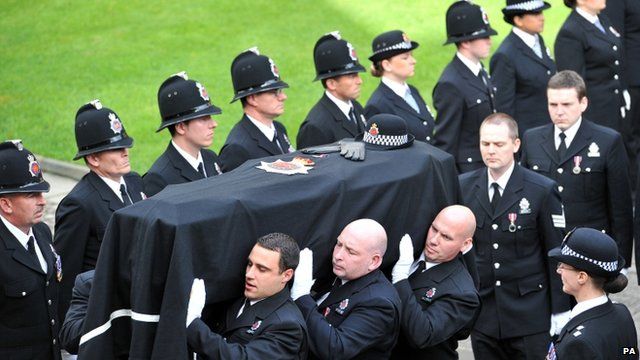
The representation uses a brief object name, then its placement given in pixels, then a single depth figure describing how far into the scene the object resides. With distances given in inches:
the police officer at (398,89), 756.0
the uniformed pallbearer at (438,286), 496.4
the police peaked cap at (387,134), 521.3
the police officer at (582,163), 665.0
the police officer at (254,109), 666.8
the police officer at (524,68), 824.3
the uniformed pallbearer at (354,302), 469.1
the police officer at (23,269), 531.8
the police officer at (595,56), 868.6
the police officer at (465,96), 784.9
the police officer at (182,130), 612.7
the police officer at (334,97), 719.1
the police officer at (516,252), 585.0
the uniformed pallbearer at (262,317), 438.3
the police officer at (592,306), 459.2
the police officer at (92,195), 574.6
